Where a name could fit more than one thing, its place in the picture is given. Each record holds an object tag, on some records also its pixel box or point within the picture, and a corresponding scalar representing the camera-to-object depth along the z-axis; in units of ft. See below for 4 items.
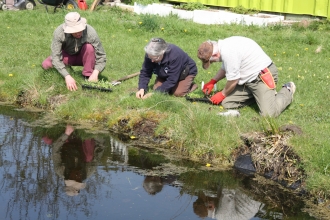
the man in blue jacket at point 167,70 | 25.63
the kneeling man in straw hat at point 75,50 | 26.89
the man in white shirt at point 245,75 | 24.18
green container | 42.86
